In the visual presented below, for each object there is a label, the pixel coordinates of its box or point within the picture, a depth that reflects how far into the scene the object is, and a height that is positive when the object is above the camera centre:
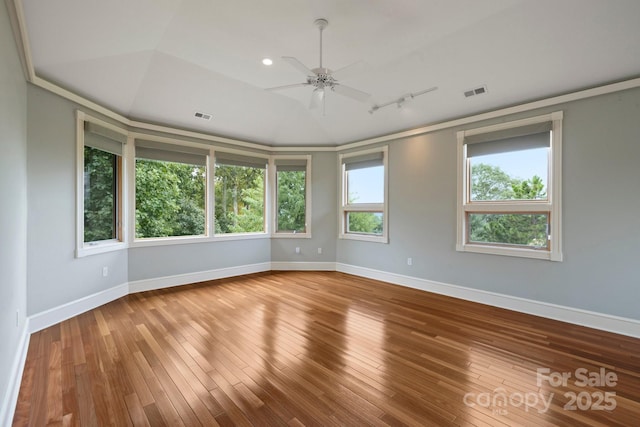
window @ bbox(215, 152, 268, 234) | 5.38 +0.37
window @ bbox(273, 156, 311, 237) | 6.05 +0.23
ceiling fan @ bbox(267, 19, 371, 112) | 2.55 +1.29
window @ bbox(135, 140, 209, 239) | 4.48 +0.37
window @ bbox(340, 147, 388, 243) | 5.34 +0.33
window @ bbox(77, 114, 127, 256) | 3.54 +0.34
